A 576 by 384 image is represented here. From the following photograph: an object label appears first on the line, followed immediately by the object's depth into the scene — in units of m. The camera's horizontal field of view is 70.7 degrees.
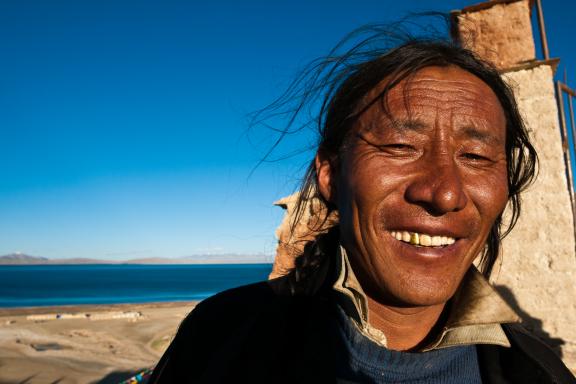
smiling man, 0.30
